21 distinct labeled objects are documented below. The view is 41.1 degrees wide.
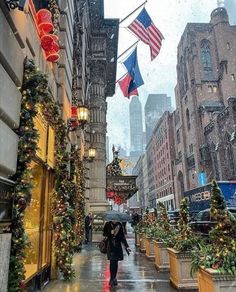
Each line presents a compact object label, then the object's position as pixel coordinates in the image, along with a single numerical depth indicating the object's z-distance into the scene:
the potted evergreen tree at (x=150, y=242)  13.55
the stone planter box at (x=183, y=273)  7.80
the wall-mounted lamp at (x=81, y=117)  12.37
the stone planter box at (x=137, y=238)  19.06
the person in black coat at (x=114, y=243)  8.77
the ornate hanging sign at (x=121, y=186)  25.41
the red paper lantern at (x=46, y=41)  7.80
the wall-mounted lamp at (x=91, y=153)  20.20
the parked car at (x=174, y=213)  31.56
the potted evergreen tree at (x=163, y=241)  10.59
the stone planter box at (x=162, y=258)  10.60
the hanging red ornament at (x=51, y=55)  8.45
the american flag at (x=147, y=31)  14.89
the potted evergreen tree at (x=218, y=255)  5.09
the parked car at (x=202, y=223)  16.56
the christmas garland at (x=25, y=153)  5.04
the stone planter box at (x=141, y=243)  16.63
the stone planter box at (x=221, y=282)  5.06
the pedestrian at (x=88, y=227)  20.28
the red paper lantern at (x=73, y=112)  13.80
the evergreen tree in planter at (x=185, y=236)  8.07
